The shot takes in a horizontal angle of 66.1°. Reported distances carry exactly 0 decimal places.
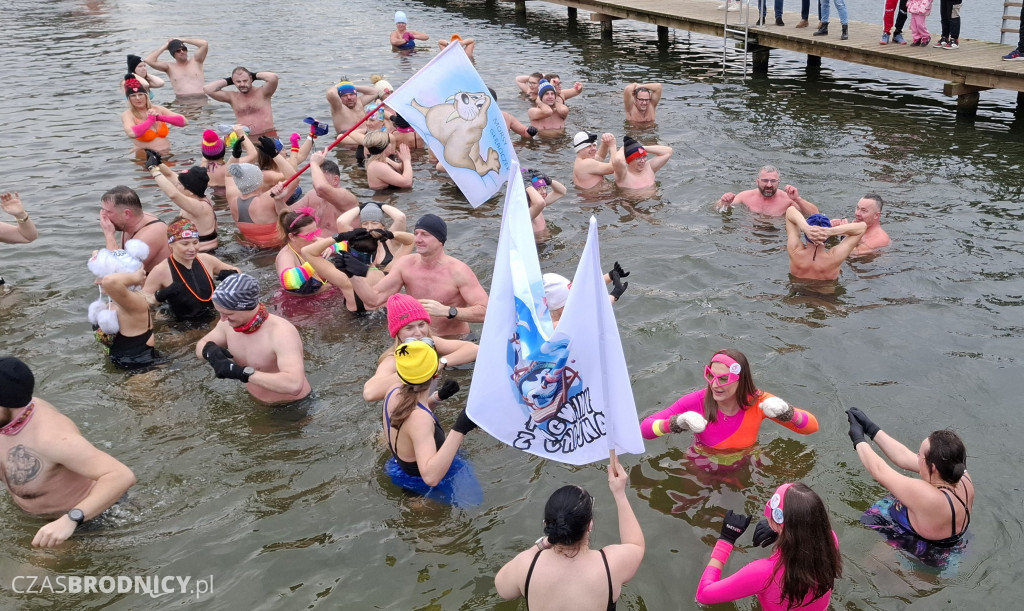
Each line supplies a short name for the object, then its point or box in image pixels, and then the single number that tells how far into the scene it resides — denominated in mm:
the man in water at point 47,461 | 4840
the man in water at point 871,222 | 9372
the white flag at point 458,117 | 7594
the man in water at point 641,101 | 14961
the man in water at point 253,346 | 6074
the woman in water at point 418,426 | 5020
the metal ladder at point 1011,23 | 19200
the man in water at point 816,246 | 8711
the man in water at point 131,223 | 8148
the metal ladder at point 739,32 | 19016
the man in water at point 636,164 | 11742
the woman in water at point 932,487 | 4672
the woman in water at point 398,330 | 5723
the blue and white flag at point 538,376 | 4172
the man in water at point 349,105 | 13742
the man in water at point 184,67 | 16672
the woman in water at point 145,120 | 13469
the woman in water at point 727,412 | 5340
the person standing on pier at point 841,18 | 17234
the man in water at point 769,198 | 10445
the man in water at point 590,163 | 11617
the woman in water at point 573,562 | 3934
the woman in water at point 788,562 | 4078
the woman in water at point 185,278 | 7805
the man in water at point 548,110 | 14773
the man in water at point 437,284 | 7211
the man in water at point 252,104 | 14555
